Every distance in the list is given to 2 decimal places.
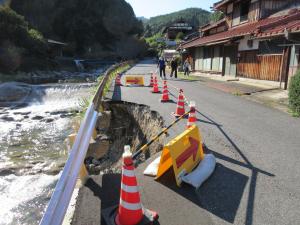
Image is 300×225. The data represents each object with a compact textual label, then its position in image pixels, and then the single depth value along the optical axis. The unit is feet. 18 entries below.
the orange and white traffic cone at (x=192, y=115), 16.23
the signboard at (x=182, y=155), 11.30
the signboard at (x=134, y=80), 48.36
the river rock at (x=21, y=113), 40.76
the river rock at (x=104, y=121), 26.83
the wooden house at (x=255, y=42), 36.10
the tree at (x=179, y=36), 199.81
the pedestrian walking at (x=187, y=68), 69.21
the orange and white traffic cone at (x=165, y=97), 30.97
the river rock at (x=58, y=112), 41.21
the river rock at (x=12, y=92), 50.12
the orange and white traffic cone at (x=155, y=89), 38.53
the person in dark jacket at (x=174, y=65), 62.98
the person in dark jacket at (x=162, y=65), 59.83
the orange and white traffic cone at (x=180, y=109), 23.23
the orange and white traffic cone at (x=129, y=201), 8.74
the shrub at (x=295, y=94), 23.70
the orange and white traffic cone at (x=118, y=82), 48.43
